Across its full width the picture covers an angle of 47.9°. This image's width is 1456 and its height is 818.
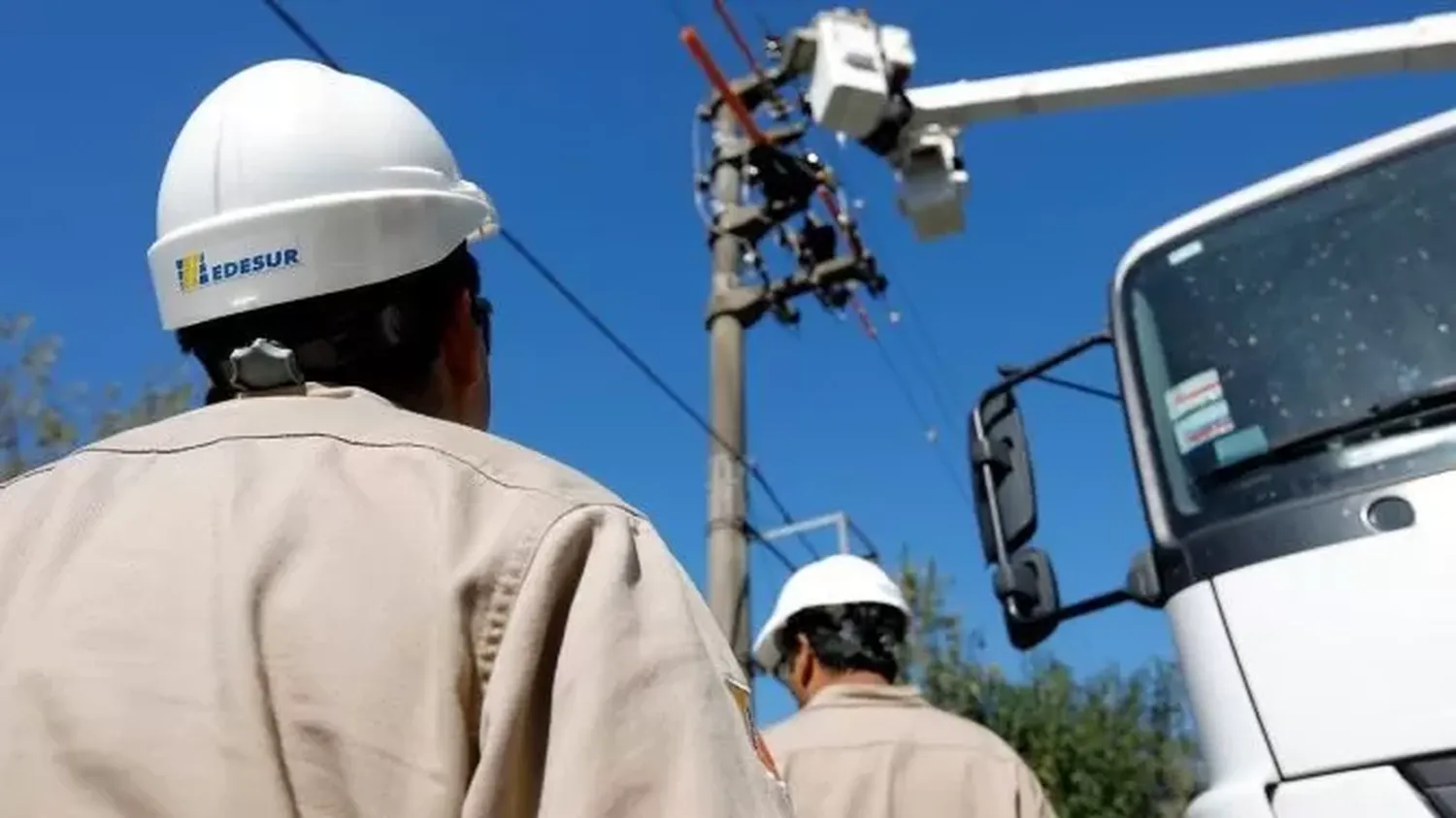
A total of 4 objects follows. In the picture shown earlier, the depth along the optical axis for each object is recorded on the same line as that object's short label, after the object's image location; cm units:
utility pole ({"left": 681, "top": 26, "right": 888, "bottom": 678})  1030
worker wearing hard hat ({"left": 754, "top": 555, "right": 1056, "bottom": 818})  365
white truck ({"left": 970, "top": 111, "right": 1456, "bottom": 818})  284
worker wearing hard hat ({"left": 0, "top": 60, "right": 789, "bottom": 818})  121
